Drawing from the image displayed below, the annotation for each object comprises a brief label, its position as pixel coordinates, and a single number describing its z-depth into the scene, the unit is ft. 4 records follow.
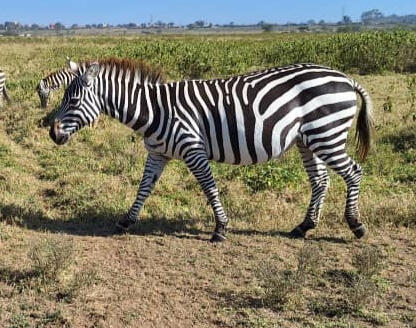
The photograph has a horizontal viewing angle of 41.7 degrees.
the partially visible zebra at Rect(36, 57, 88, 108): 44.93
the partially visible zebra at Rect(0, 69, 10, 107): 45.70
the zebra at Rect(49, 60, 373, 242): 20.81
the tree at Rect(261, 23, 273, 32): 518.13
